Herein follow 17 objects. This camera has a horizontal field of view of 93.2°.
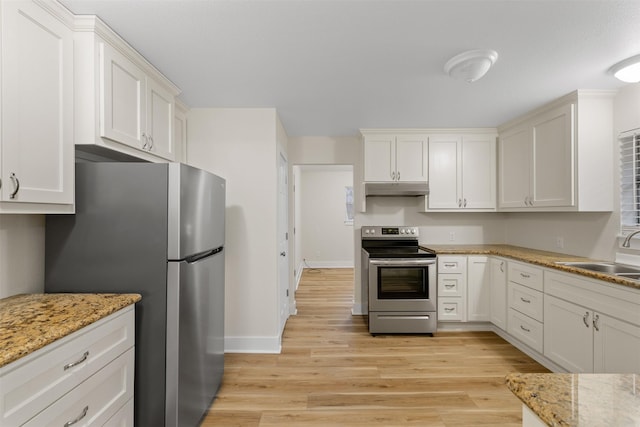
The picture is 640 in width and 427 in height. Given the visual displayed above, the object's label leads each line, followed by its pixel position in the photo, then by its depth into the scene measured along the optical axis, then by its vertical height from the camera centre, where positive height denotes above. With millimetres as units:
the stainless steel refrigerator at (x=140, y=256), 1606 -227
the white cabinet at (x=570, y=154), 2551 +553
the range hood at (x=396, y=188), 3596 +316
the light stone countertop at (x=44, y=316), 986 -420
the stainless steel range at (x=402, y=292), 3291 -851
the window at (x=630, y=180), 2406 +285
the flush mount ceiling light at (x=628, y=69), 1934 +959
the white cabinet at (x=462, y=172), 3658 +520
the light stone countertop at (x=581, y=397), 582 -395
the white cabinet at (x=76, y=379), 949 -620
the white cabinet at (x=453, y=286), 3373 -796
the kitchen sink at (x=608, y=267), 2305 -416
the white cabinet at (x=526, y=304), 2590 -817
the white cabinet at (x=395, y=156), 3656 +708
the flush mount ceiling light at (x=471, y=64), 1861 +970
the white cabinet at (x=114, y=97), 1601 +691
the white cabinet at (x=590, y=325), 1806 -750
